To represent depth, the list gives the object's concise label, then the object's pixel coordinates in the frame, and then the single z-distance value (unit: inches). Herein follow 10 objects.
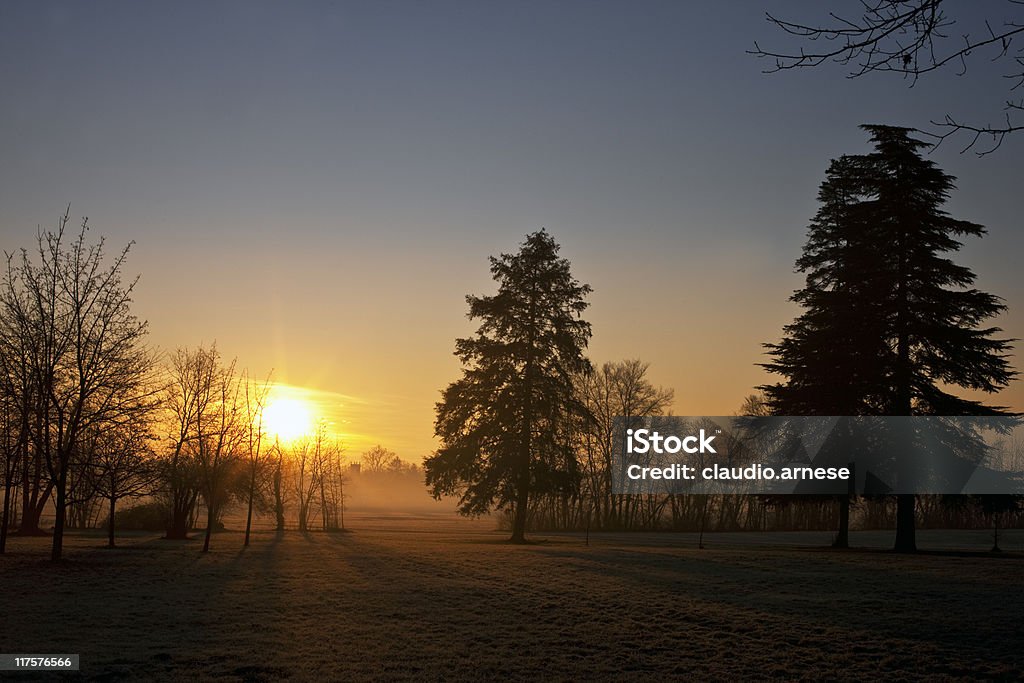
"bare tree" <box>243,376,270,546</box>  1366.9
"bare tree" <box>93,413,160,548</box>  1055.6
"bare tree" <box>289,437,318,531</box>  2874.0
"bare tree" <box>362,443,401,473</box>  7096.5
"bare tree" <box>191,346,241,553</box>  1309.1
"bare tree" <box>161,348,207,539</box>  1507.1
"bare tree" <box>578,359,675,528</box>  2773.1
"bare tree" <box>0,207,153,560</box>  962.1
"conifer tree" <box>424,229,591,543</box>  1617.9
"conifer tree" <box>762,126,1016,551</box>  1282.0
